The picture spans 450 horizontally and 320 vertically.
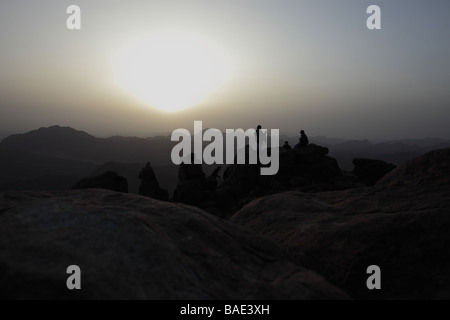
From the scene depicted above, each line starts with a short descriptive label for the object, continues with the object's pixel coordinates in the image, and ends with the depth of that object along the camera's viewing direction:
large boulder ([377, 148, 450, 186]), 6.94
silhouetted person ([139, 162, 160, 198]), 35.88
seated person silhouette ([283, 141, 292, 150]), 36.56
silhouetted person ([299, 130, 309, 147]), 36.09
